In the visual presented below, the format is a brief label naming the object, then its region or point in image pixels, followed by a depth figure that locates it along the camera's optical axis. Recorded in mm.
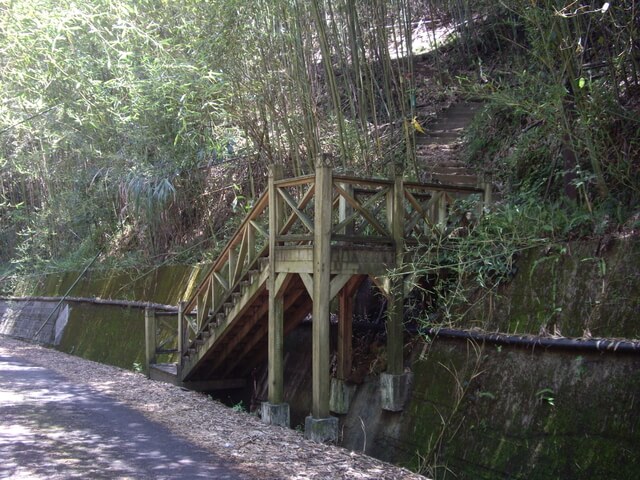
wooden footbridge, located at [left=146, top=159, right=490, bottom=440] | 6145
